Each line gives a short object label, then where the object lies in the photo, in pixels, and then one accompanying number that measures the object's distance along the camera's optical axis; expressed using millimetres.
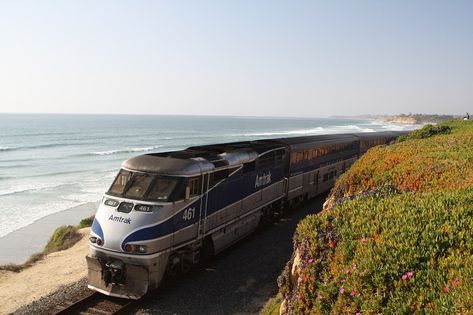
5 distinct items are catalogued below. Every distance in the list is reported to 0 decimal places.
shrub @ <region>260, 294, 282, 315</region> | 10771
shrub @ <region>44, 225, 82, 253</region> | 22062
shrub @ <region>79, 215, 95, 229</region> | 25866
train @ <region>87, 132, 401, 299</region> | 11891
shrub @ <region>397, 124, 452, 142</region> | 26016
